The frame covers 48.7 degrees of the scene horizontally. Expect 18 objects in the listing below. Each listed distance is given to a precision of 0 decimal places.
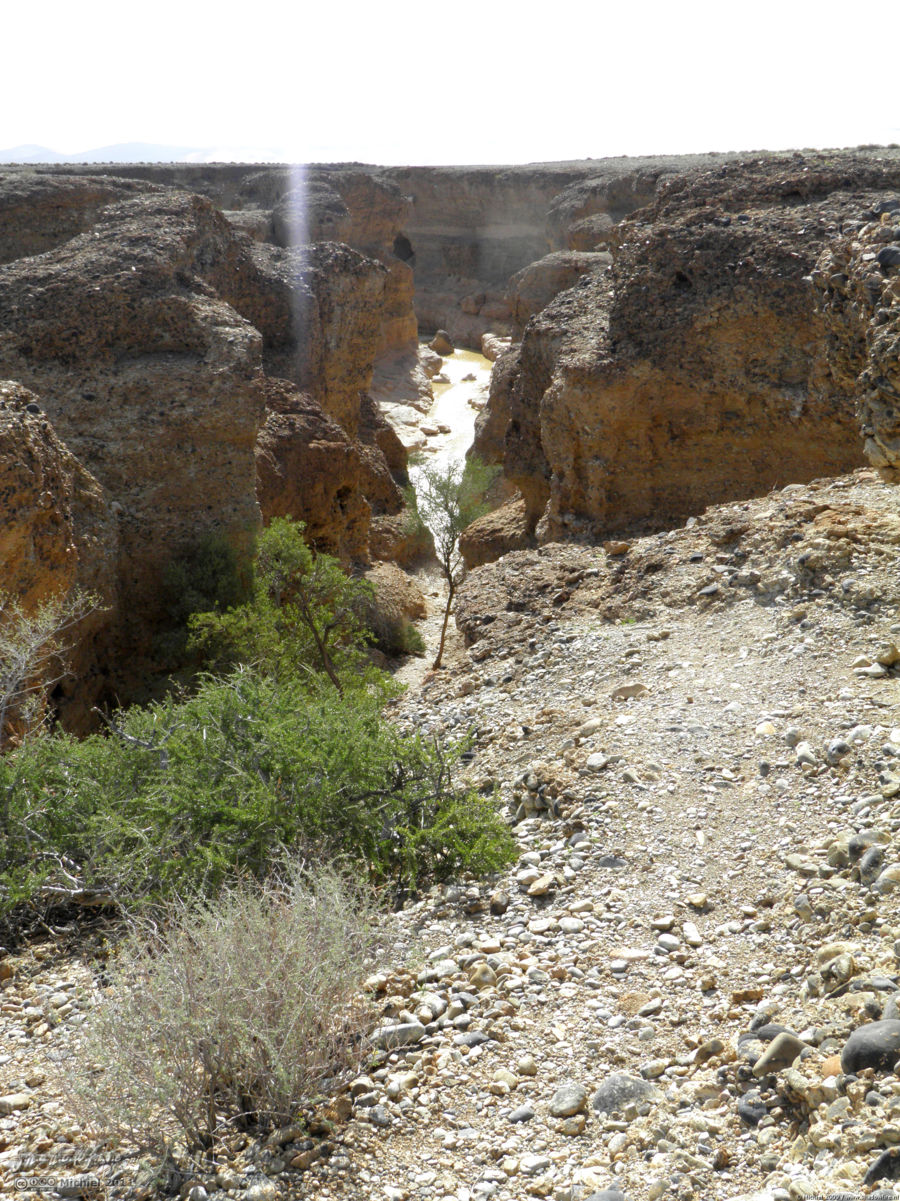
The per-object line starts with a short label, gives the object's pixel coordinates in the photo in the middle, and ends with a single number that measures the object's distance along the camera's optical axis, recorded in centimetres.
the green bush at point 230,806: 496
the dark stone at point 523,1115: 332
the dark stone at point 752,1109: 298
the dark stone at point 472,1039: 373
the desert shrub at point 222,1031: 323
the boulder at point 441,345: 3378
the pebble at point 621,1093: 326
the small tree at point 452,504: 1659
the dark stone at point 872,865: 388
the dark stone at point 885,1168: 243
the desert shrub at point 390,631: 1447
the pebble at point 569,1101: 329
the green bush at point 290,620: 1059
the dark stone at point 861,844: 407
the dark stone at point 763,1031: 326
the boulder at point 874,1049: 282
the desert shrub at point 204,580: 1094
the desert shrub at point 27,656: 614
